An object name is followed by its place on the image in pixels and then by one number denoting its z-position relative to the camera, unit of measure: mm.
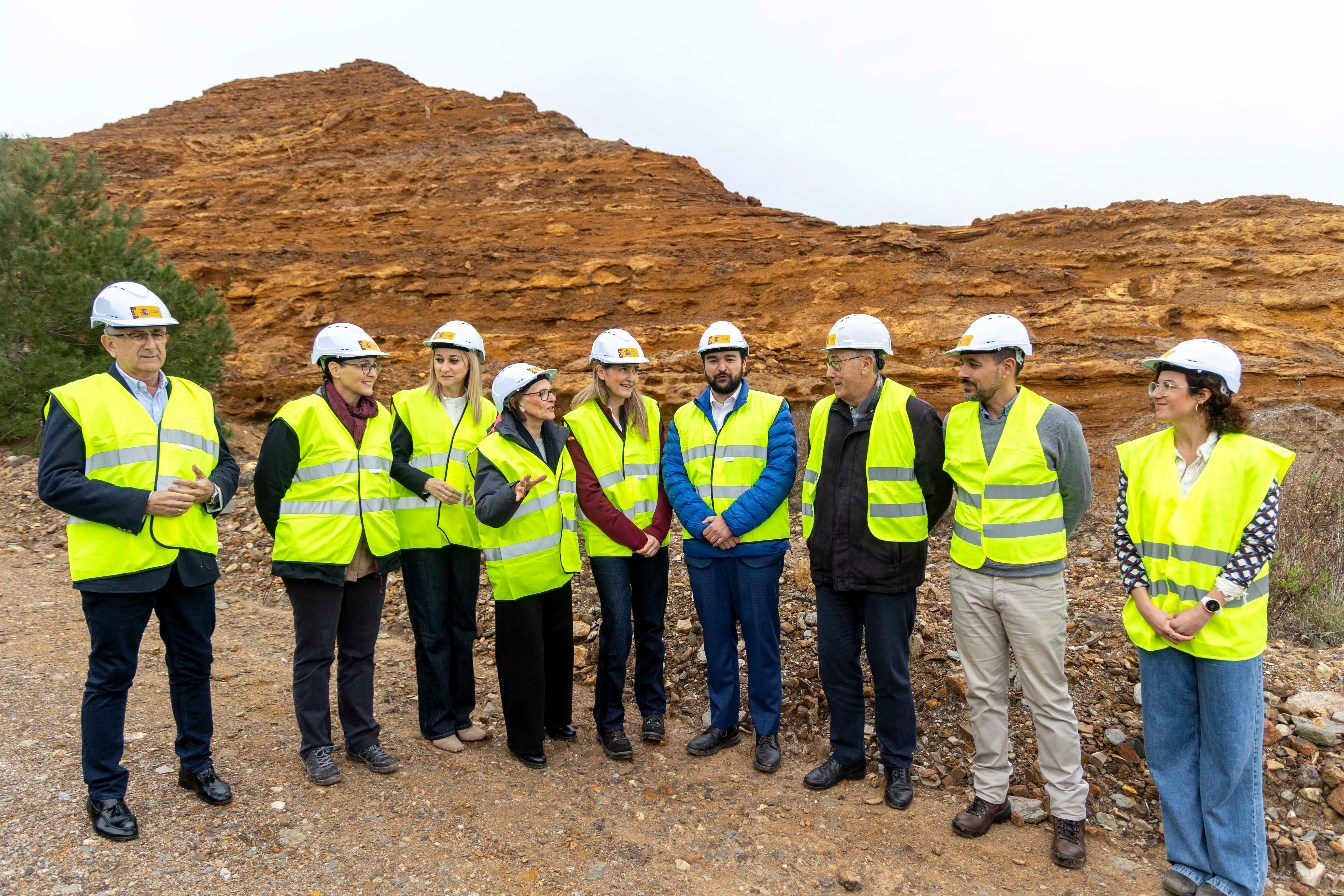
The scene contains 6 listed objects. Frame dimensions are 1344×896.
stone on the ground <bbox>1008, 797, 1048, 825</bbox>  3826
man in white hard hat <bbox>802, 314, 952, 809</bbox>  3908
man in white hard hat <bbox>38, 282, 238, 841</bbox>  3299
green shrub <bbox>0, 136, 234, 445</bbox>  10547
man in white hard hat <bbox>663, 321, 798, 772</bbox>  4328
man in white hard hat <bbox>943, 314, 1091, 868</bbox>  3537
